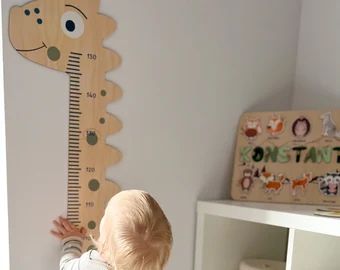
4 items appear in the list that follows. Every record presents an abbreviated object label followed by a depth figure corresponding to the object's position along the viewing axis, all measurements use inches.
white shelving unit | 34.1
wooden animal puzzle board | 40.1
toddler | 26.8
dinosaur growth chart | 30.6
